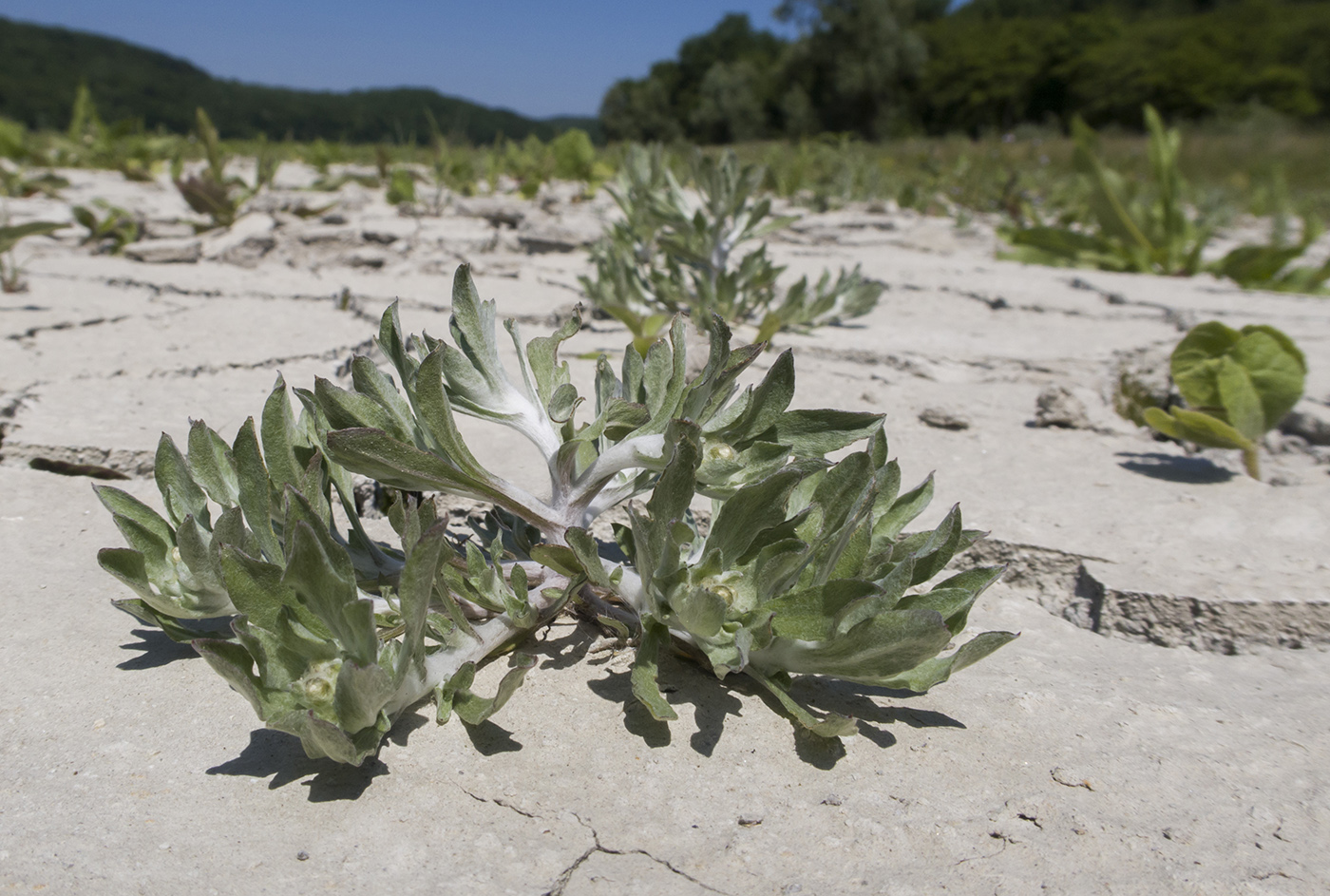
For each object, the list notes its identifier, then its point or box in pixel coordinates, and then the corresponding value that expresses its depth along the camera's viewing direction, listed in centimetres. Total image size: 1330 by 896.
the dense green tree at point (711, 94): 3725
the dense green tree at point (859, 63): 3394
